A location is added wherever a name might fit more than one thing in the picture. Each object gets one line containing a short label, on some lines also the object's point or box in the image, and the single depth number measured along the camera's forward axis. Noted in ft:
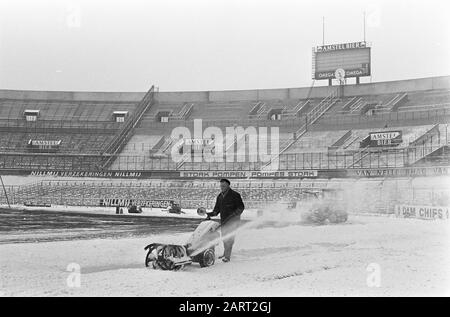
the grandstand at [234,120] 155.33
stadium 35.53
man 40.57
